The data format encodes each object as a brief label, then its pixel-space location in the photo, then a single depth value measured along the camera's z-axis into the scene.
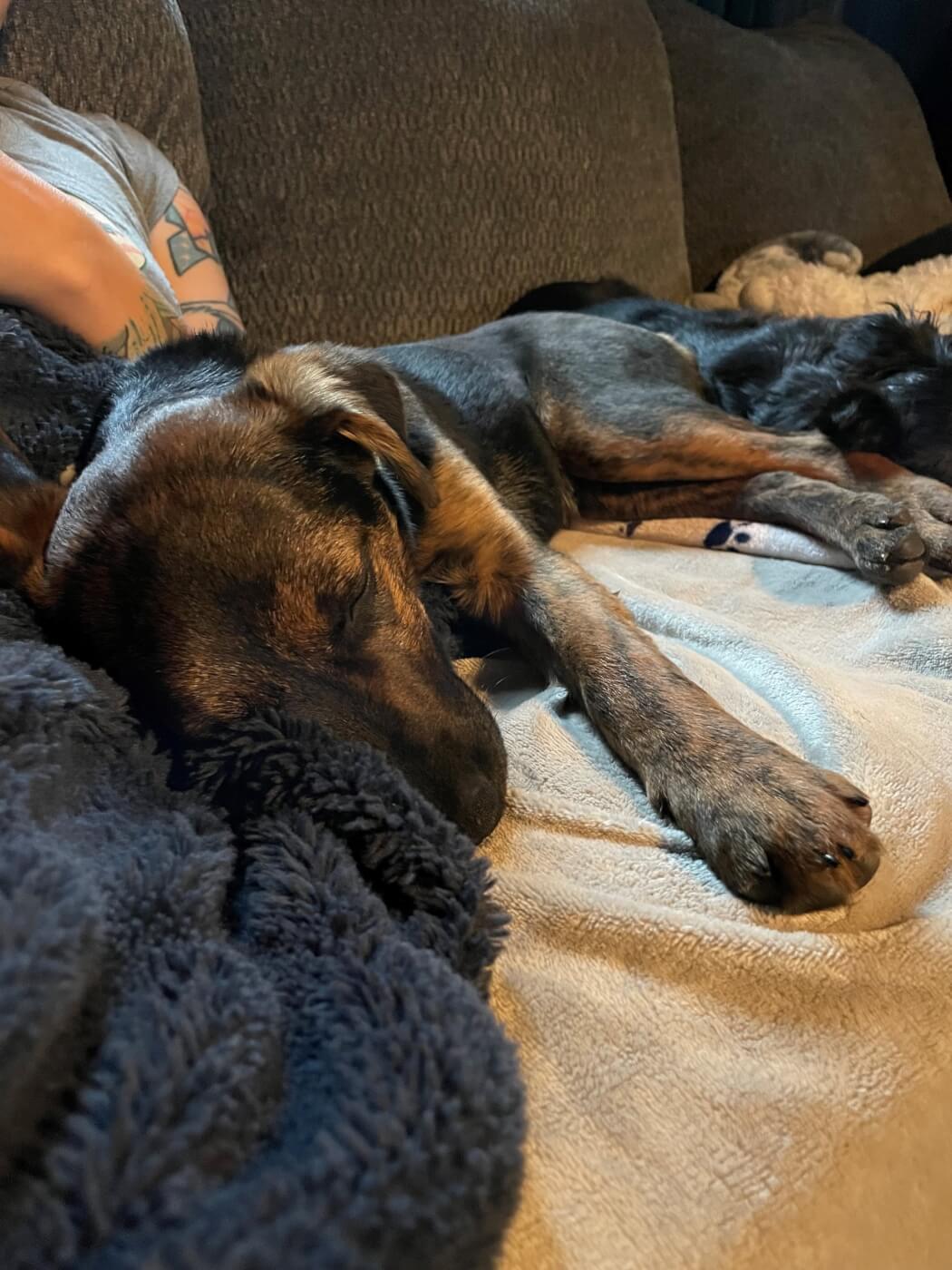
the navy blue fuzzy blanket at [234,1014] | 0.18
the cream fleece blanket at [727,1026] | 0.24
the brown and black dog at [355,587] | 0.35
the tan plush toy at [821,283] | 0.88
